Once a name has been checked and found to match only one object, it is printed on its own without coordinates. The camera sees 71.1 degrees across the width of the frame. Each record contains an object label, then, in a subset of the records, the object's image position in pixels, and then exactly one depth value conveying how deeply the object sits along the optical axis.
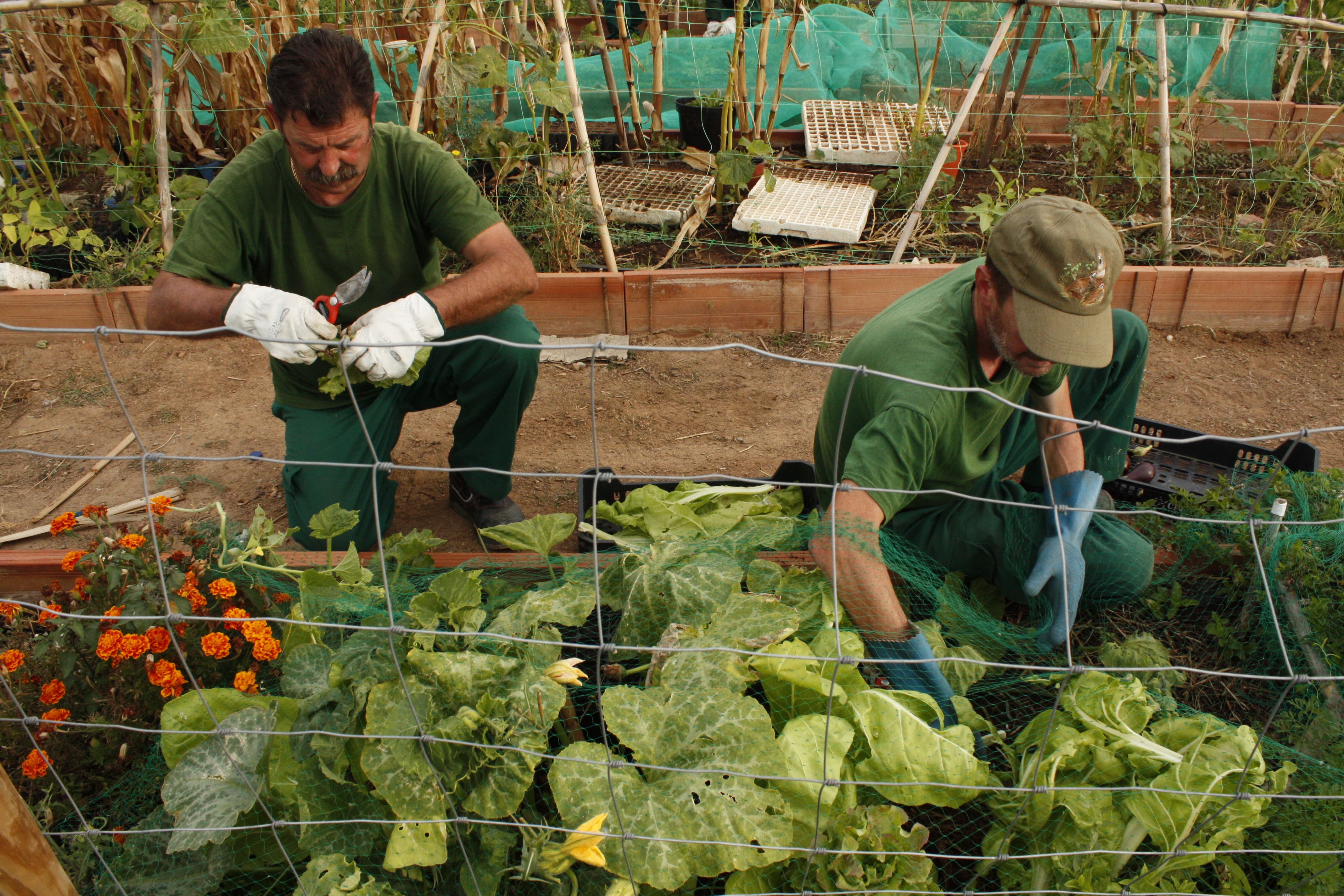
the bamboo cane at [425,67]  4.04
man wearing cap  1.85
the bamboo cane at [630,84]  4.48
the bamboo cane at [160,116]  3.83
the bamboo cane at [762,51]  4.37
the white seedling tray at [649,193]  4.48
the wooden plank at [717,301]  4.00
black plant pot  4.89
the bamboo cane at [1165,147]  4.02
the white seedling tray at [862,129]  4.94
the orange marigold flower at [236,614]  1.77
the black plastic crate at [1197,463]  2.70
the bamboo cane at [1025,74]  4.42
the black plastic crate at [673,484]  2.65
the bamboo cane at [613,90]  4.44
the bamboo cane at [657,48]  4.47
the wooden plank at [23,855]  1.31
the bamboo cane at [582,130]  3.70
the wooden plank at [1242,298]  4.01
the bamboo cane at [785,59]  4.53
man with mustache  2.26
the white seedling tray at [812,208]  4.36
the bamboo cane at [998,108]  4.64
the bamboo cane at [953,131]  3.80
